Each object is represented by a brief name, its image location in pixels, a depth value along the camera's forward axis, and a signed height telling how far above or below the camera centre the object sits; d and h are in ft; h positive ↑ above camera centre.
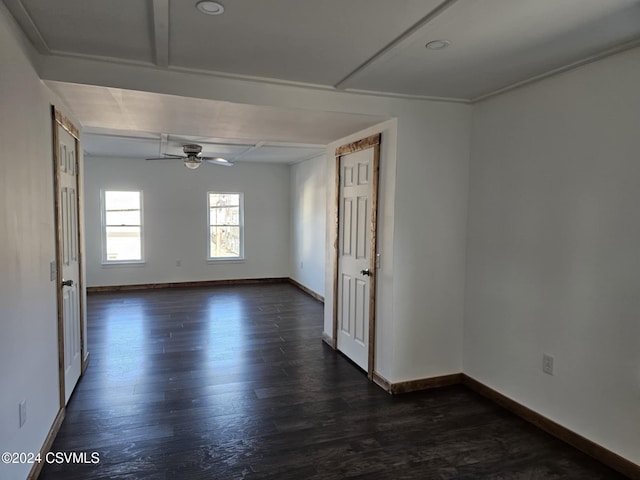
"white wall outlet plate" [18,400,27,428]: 6.65 -3.22
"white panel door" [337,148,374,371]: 12.35 -1.15
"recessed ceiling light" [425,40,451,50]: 7.16 +3.06
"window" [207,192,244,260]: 26.76 -0.62
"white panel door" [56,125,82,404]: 9.75 -1.03
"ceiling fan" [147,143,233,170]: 18.15 +2.70
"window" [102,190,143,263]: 24.63 -0.69
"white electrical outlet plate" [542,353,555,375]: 9.16 -3.20
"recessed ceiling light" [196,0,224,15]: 5.98 +3.07
